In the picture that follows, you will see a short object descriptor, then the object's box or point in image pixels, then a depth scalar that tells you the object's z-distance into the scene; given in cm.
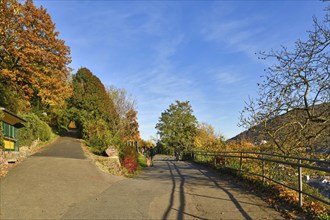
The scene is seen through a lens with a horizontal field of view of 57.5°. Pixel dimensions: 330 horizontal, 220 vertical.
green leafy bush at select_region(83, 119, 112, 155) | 2209
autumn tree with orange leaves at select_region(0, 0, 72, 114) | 2272
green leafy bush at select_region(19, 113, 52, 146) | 2194
